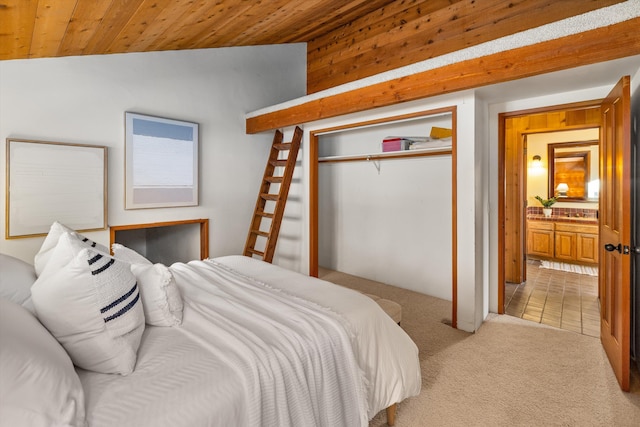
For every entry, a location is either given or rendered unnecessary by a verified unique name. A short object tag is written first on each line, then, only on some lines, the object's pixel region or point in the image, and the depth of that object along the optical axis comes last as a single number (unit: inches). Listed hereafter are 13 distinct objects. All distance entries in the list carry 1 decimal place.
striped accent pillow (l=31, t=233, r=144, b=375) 41.5
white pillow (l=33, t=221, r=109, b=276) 56.2
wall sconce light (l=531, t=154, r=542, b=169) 219.9
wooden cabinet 190.1
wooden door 76.4
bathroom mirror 202.7
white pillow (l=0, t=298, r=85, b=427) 29.7
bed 34.6
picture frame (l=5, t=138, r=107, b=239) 101.9
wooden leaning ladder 144.3
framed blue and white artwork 126.6
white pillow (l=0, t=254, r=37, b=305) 47.2
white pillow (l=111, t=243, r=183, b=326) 55.8
